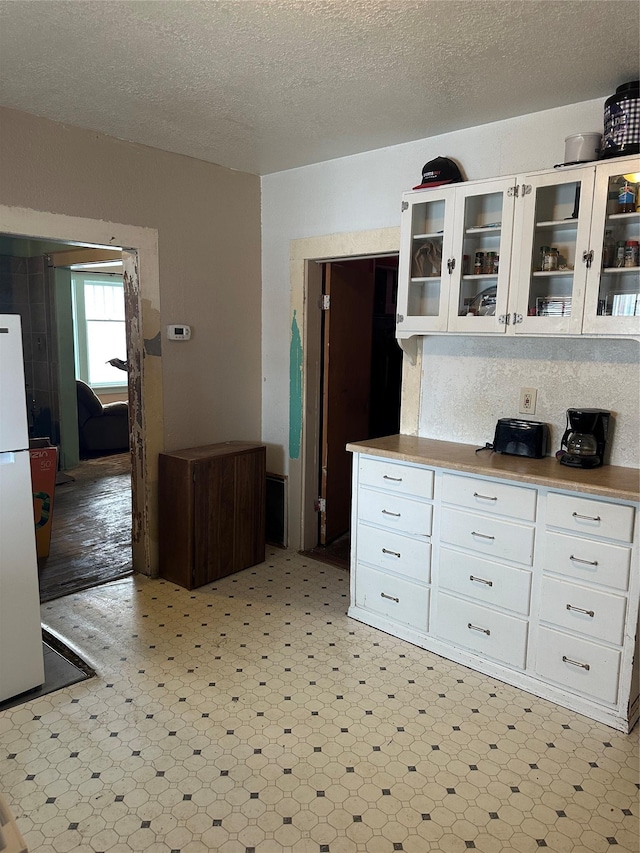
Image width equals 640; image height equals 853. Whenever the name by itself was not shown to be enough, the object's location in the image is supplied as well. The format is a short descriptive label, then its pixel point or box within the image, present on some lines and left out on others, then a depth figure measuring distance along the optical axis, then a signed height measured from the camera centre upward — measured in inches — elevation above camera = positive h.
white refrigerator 89.2 -30.7
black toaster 109.3 -16.4
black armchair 278.4 -38.9
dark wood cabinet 136.8 -39.3
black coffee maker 102.6 -15.2
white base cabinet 91.1 -39.3
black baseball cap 117.6 +34.0
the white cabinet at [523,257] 95.4 +16.1
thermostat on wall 142.7 +2.4
